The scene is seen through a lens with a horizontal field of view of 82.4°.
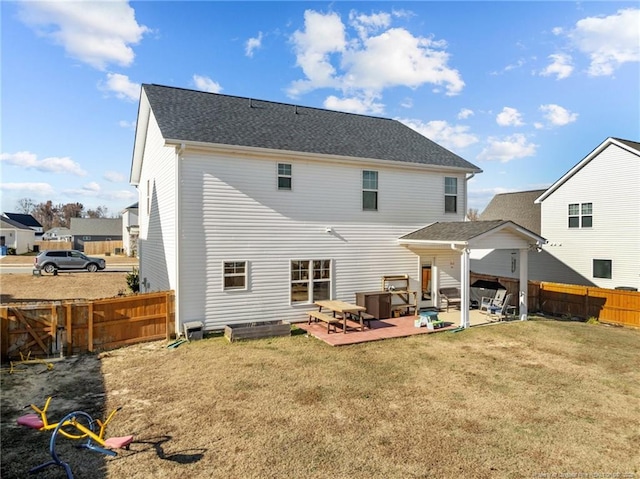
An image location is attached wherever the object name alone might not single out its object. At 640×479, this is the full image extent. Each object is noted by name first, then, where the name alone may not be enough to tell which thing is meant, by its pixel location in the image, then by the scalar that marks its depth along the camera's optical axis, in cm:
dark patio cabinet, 1367
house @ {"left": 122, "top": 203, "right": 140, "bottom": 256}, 4781
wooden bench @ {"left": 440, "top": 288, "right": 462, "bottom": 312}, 1517
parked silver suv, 2906
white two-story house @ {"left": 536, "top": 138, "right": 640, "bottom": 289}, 1794
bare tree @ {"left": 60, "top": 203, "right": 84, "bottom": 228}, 10562
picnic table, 1162
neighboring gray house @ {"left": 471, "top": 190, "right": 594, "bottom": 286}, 2144
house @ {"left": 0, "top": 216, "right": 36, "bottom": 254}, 4920
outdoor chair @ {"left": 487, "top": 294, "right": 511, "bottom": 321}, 1354
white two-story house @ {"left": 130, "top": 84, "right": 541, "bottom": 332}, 1163
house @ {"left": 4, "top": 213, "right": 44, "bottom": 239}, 6733
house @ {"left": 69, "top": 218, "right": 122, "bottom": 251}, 6288
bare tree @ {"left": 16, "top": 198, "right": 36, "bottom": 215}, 10269
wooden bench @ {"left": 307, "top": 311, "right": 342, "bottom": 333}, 1171
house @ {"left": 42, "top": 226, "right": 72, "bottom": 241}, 7574
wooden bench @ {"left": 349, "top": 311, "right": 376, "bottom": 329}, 1267
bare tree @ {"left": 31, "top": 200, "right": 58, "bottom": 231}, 10538
